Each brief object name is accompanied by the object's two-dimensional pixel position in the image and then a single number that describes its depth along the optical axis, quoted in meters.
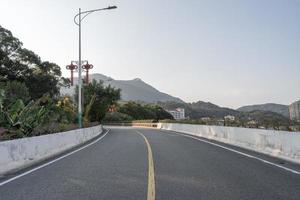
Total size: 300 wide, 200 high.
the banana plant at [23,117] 22.02
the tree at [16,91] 48.23
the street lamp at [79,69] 33.49
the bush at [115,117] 116.61
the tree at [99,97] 84.00
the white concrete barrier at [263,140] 16.05
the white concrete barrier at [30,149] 13.84
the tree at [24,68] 64.25
